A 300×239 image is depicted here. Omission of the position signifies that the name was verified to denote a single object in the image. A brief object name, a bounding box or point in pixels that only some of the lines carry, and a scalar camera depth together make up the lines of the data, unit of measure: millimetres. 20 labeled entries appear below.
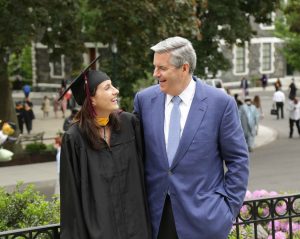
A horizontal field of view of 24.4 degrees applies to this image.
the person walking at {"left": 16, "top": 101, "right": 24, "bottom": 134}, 27328
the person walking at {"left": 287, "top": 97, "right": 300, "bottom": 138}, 24144
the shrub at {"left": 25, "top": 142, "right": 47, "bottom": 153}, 20953
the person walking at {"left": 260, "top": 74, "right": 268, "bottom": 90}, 46544
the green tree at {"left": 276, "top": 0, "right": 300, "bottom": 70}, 31028
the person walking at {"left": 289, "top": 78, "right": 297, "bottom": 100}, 34725
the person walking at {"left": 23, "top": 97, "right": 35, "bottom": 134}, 27109
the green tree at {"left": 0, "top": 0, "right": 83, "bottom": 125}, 17547
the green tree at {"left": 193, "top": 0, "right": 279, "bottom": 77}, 21797
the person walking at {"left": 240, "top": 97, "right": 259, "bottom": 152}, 20750
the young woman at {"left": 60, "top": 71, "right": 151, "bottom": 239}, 3834
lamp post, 18625
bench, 22400
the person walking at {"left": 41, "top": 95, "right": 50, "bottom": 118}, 33062
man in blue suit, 3943
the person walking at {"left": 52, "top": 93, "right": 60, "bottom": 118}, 33312
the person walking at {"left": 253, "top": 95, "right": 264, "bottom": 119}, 26595
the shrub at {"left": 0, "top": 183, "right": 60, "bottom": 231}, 5645
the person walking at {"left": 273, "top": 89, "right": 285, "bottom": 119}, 30578
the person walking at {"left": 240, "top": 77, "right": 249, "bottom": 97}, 40950
